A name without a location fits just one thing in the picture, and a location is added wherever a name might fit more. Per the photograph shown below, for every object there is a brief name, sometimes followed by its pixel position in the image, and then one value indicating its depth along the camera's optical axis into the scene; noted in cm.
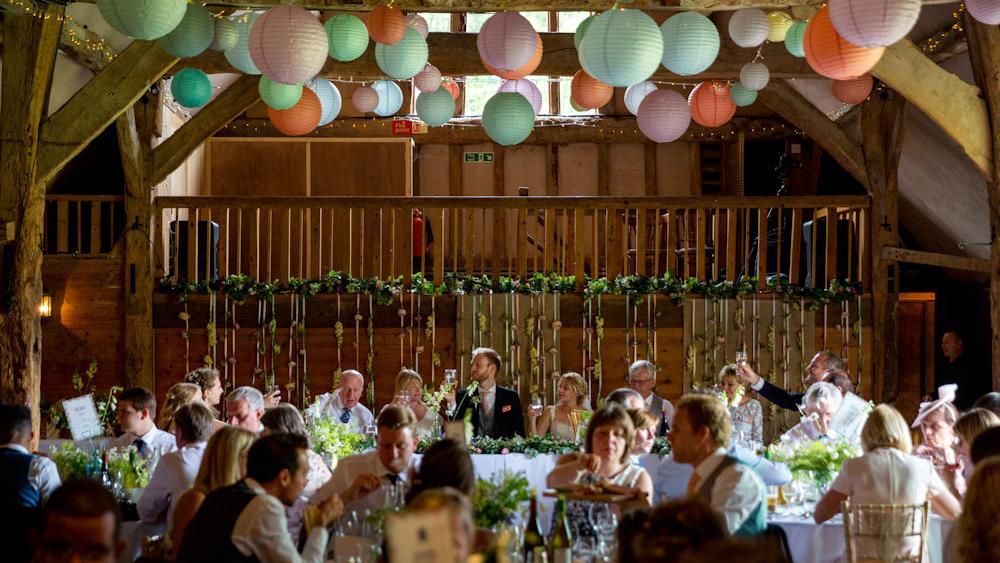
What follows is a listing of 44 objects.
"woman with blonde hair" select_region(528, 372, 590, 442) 809
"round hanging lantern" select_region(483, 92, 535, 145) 823
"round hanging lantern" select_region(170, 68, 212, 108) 928
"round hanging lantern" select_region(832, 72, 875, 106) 929
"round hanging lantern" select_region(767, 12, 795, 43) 876
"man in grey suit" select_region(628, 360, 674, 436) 873
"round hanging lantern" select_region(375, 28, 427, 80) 788
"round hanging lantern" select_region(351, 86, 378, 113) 1026
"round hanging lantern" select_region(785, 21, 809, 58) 838
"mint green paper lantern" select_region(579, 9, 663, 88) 613
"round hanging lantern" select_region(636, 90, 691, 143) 814
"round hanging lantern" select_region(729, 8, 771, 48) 841
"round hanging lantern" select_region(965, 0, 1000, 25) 630
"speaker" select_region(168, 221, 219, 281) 1122
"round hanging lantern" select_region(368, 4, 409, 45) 767
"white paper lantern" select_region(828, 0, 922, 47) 570
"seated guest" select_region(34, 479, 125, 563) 333
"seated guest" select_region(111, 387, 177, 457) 674
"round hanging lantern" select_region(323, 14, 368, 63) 764
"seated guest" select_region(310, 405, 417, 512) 472
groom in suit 844
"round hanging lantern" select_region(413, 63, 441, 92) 972
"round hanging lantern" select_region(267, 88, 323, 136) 900
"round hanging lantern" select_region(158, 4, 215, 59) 743
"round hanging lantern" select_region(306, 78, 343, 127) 953
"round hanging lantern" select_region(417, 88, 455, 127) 952
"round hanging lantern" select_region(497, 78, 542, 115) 1044
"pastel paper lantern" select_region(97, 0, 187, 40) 598
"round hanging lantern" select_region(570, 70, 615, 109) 929
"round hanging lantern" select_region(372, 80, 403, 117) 1045
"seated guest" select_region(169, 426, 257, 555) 443
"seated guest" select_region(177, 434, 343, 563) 379
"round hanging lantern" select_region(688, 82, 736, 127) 920
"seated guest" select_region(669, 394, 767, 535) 427
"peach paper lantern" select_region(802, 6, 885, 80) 638
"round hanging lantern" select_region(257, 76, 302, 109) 850
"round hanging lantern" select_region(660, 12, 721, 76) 685
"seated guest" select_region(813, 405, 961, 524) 508
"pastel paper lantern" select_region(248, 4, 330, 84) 644
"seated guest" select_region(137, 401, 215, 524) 546
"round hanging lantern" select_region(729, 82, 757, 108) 980
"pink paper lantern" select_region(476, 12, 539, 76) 724
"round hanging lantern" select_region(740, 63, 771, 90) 952
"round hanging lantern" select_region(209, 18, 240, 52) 792
